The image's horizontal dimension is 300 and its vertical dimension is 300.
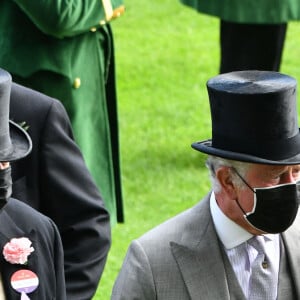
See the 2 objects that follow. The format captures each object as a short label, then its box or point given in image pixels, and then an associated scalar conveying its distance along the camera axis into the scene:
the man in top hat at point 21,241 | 9.21
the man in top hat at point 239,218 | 8.77
